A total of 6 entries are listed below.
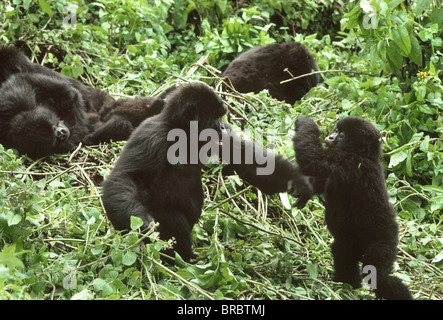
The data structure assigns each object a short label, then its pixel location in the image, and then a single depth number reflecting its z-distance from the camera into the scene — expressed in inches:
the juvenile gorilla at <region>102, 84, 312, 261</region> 335.6
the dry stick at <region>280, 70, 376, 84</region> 518.8
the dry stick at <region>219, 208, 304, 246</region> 385.4
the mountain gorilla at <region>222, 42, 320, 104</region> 582.9
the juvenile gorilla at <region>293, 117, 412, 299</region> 345.1
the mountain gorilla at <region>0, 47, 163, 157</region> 452.1
